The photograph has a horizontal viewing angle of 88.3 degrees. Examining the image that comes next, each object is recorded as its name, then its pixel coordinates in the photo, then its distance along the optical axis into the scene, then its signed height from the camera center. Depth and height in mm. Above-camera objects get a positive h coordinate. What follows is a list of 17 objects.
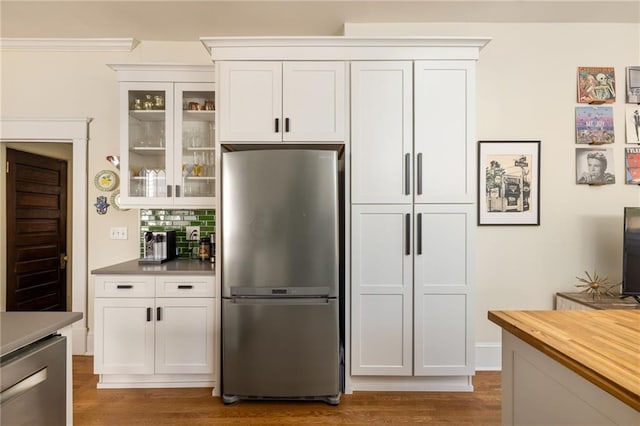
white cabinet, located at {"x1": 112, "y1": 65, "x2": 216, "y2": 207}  2641 +638
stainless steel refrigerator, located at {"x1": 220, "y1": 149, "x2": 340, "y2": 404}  2133 -362
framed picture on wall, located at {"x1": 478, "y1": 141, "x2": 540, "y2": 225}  2691 +340
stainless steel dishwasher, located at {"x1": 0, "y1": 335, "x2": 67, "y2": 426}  902 -510
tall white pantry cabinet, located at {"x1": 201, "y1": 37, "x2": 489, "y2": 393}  2281 +88
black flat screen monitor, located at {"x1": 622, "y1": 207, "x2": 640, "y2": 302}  2354 -262
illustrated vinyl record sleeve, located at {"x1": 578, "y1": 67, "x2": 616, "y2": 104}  2727 +1086
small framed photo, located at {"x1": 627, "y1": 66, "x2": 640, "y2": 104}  2734 +1089
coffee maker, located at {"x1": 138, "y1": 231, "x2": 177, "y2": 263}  2664 -271
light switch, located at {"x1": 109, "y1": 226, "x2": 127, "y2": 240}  2973 -186
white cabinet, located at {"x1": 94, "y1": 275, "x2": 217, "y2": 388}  2318 -784
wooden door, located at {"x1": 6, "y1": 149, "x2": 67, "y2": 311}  3155 -197
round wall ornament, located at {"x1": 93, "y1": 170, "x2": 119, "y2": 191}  2957 +298
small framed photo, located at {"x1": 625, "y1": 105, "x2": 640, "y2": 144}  2725 +771
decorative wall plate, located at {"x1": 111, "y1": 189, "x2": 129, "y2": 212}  2965 +129
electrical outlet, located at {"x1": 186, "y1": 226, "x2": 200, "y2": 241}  2914 -170
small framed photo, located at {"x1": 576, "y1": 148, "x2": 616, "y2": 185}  2719 +429
